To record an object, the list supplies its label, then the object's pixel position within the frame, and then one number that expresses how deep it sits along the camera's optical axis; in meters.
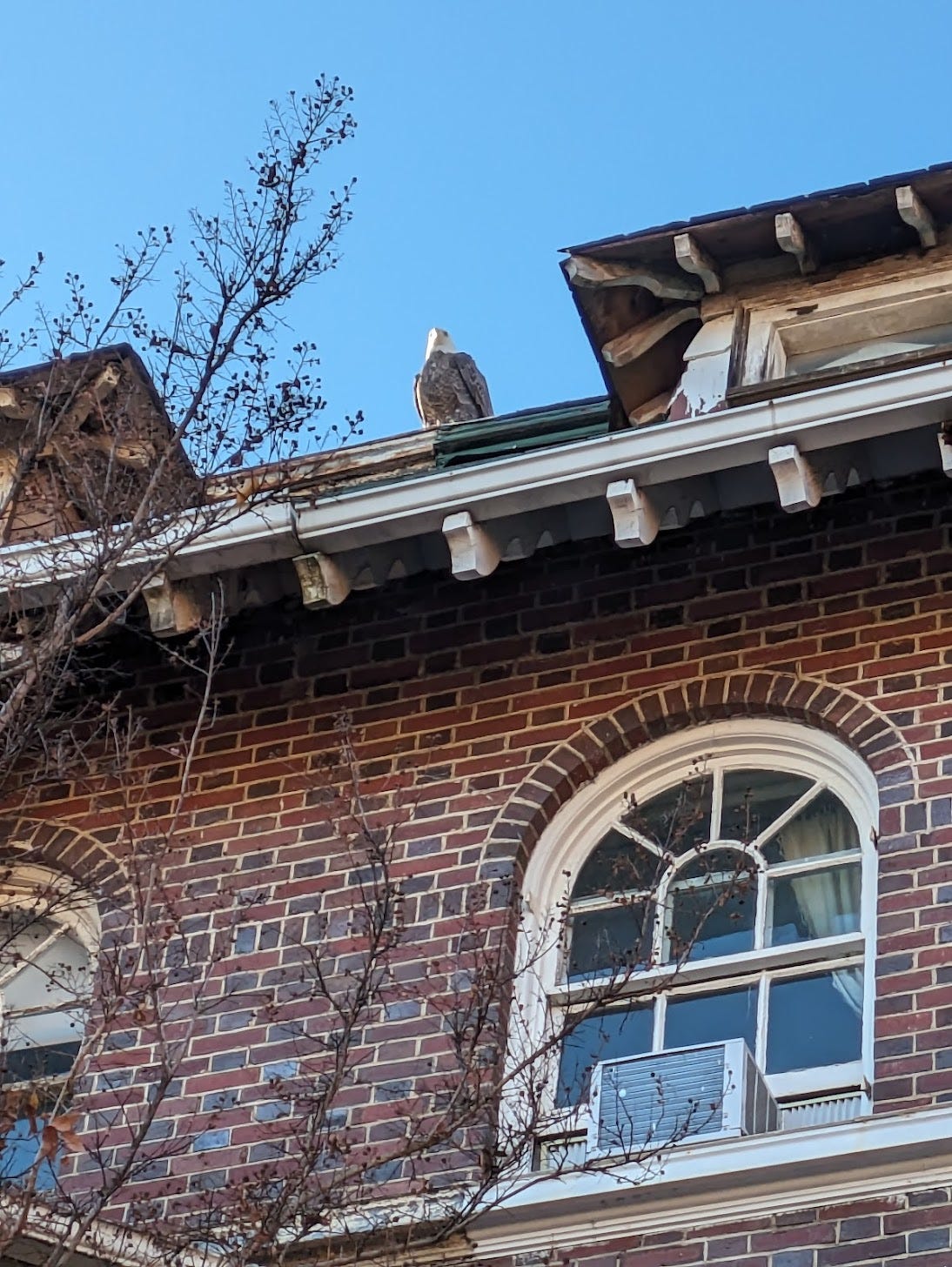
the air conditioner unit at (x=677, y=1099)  8.03
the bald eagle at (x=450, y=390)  12.02
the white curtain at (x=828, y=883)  8.82
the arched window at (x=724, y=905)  8.71
